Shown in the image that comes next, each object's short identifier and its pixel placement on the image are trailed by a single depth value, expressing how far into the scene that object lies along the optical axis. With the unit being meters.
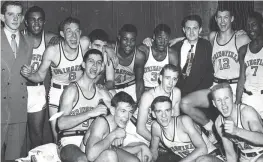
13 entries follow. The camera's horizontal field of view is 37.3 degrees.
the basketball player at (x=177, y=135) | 4.29
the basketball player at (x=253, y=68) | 5.20
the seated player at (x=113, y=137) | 4.04
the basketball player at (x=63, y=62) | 5.20
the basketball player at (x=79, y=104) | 4.35
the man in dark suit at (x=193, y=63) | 5.38
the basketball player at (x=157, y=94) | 4.77
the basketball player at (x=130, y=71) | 5.60
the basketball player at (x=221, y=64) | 5.34
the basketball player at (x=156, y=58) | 5.62
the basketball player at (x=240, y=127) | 4.06
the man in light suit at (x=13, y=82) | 4.92
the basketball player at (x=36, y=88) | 5.34
